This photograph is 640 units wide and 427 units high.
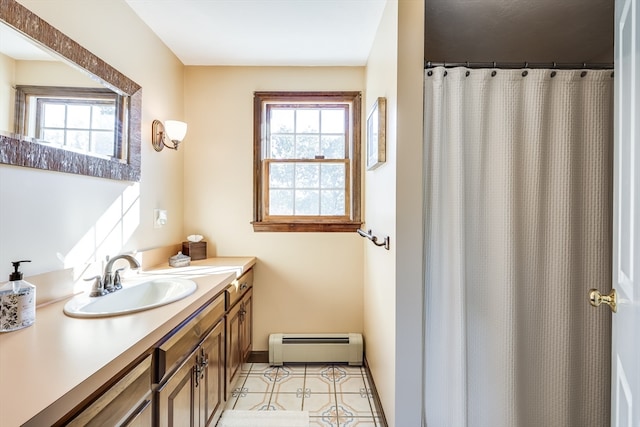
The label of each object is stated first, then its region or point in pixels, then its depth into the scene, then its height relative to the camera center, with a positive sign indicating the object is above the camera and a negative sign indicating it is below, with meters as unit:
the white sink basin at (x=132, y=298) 1.07 -0.38
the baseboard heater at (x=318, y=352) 2.28 -1.10
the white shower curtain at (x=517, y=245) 1.34 -0.14
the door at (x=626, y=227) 0.77 -0.03
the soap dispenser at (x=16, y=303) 0.88 -0.29
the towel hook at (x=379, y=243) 1.53 -0.15
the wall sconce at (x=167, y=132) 1.95 +0.56
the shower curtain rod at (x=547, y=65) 1.36 +0.72
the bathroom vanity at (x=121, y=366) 0.61 -0.40
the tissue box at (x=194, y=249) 2.17 -0.28
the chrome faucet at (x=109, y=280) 1.26 -0.31
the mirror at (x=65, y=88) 1.02 +0.48
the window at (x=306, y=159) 2.37 +0.45
